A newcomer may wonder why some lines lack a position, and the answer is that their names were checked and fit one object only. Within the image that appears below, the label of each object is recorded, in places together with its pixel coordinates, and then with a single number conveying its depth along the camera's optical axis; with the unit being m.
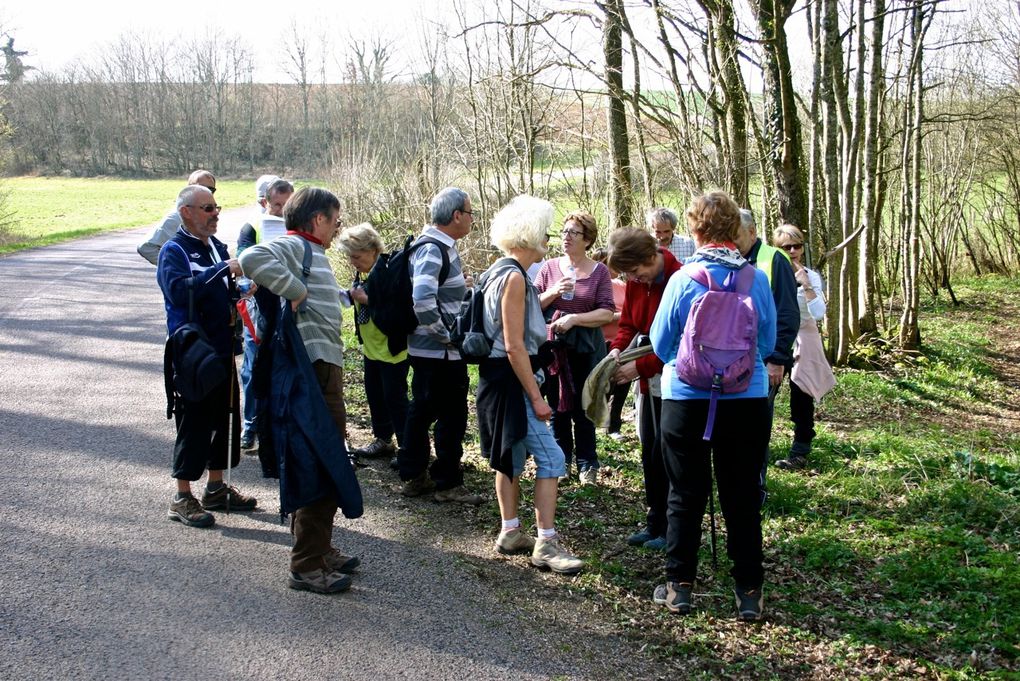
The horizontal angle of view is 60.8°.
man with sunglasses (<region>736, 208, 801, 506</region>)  5.04
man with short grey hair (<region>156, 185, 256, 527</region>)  4.87
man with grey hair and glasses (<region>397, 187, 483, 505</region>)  5.31
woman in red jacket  4.61
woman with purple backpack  3.88
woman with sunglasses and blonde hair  6.27
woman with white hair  4.66
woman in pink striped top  5.97
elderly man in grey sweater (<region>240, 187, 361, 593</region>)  4.21
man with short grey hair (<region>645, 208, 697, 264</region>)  6.30
